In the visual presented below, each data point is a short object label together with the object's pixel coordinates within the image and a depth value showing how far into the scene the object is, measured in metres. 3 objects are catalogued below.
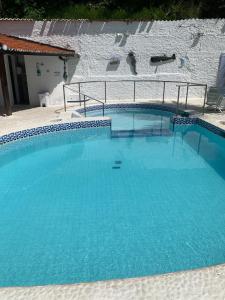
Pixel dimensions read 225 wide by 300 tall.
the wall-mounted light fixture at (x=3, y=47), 7.07
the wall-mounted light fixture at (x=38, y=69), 10.06
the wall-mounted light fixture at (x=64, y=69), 10.49
